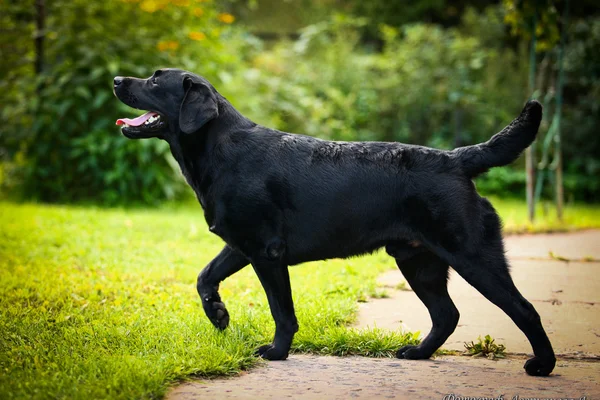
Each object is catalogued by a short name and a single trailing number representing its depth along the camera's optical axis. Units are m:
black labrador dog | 3.47
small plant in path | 3.80
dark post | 10.53
